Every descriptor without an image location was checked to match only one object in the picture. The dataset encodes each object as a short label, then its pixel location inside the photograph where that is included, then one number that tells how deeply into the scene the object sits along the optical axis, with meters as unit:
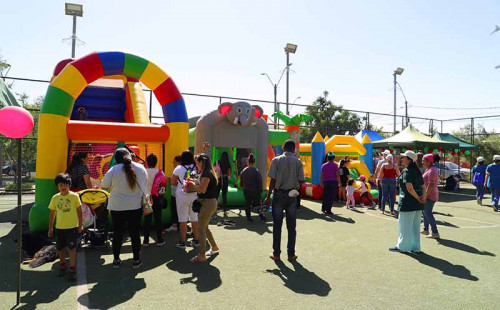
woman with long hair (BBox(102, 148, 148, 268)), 4.40
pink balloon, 3.45
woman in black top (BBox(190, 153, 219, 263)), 4.77
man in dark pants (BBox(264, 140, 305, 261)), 4.91
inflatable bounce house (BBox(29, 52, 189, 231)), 6.02
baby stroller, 5.05
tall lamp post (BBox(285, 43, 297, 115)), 27.08
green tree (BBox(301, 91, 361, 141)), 36.78
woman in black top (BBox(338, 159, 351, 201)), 10.27
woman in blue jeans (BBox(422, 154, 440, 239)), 6.14
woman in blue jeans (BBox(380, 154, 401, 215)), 8.81
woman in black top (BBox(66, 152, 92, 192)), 5.61
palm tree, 11.62
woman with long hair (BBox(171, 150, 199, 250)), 5.30
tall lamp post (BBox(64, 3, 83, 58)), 19.29
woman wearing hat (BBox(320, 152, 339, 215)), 8.84
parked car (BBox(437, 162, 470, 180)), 18.72
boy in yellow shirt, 4.17
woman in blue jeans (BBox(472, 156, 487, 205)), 11.37
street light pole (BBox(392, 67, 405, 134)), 33.47
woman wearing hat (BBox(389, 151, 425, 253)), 5.41
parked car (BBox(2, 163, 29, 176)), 20.63
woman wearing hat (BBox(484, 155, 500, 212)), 10.22
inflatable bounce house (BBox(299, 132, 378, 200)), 11.94
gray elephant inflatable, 8.95
